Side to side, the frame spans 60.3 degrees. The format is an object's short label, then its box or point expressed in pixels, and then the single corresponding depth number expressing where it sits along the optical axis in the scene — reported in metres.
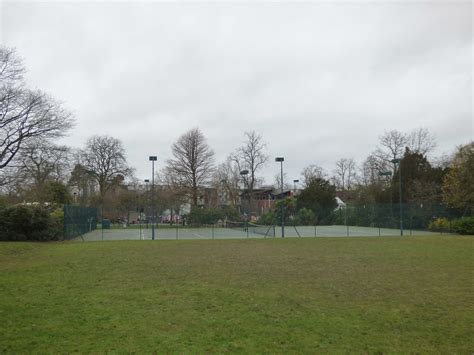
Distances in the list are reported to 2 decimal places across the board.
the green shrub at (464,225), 32.14
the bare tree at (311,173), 74.31
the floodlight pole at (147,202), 55.02
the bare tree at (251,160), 58.78
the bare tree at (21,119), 28.03
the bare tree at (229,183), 60.03
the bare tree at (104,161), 53.56
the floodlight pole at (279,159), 30.64
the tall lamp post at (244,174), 53.90
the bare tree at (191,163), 52.09
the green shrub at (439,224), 35.22
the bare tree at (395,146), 56.22
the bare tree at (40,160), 31.23
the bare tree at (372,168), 56.66
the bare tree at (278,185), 76.37
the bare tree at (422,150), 54.96
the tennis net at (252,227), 35.91
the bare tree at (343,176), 77.44
